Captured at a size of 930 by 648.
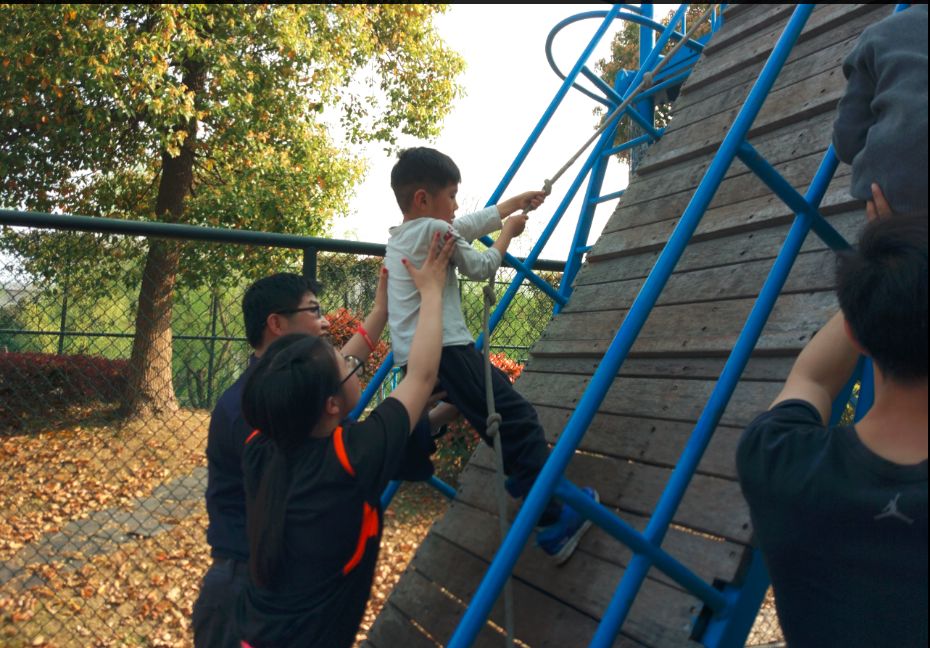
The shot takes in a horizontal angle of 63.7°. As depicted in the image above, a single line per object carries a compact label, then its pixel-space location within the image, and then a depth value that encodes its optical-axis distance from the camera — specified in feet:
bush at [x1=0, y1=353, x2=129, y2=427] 23.58
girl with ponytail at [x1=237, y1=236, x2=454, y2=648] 5.62
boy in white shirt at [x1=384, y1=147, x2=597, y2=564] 7.43
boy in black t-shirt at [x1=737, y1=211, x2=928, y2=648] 3.47
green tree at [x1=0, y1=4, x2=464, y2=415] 27.07
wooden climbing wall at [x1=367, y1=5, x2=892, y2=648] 6.81
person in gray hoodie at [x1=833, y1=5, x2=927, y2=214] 4.73
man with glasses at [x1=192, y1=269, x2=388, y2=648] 6.68
